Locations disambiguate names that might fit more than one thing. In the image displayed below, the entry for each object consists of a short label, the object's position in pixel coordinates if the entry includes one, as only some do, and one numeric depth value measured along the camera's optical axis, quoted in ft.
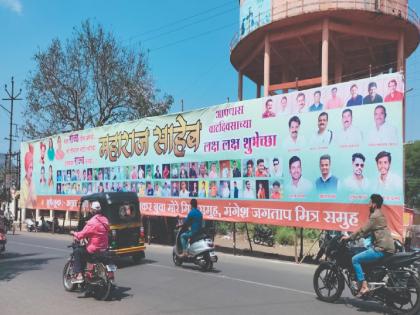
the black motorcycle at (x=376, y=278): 23.09
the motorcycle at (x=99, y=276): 26.94
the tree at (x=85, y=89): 121.08
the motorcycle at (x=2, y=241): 47.91
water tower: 91.76
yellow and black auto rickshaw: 40.60
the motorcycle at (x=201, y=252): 37.27
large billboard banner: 39.34
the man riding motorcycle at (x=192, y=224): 38.99
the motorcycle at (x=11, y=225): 83.47
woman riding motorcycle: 27.73
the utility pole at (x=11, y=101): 126.62
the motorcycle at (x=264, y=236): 65.21
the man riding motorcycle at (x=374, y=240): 24.21
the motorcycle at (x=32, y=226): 95.15
